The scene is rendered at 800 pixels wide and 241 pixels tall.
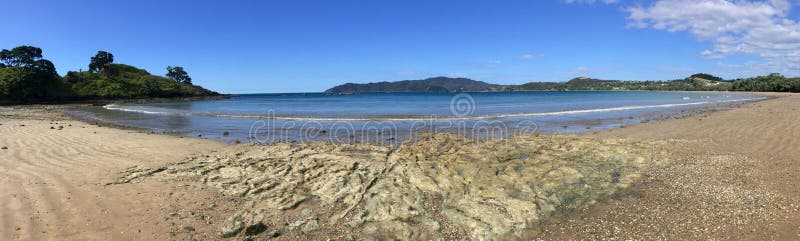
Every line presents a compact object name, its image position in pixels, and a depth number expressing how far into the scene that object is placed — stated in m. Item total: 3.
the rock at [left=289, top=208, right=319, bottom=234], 6.12
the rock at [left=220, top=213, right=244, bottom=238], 5.91
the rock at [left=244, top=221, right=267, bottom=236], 5.93
